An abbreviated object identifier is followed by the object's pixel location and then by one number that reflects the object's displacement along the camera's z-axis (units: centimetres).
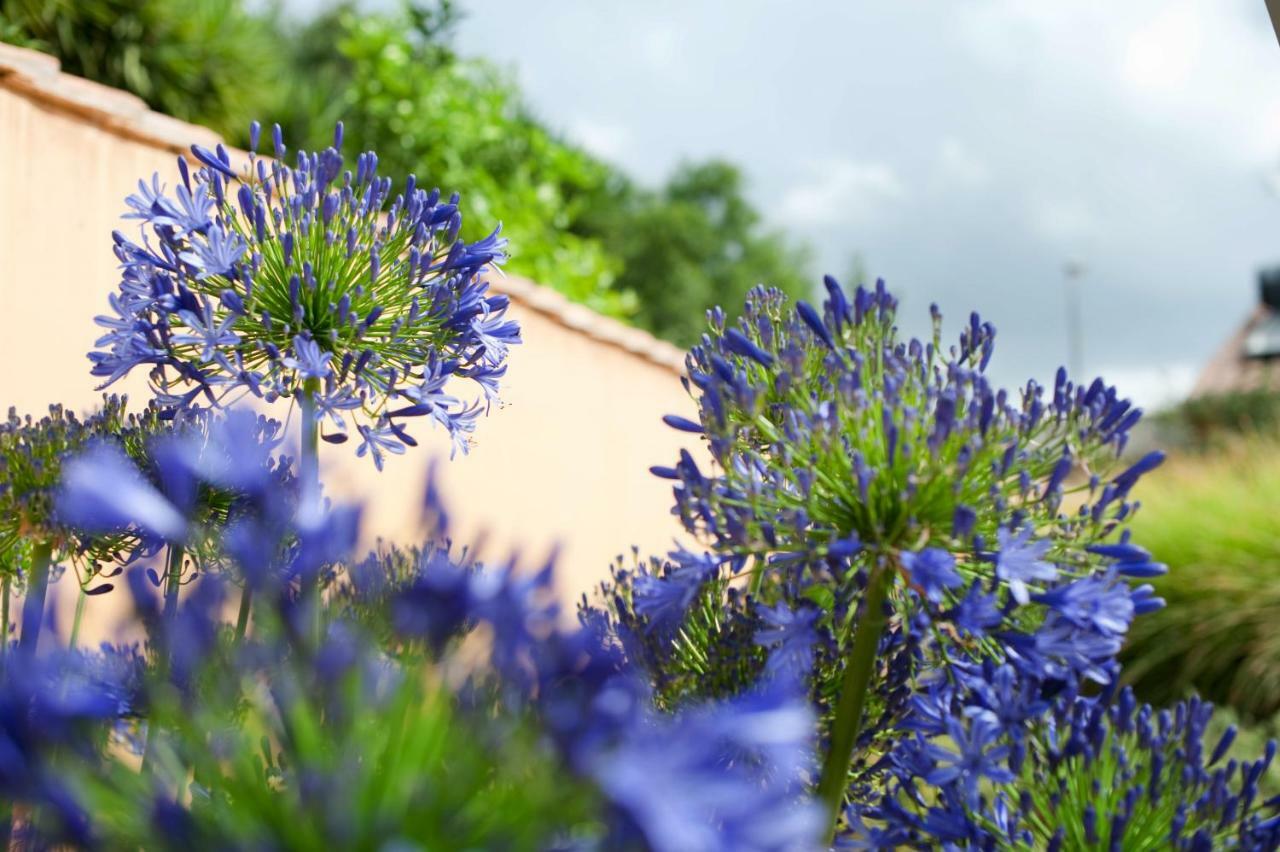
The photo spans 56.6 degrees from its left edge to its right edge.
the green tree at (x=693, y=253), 2389
